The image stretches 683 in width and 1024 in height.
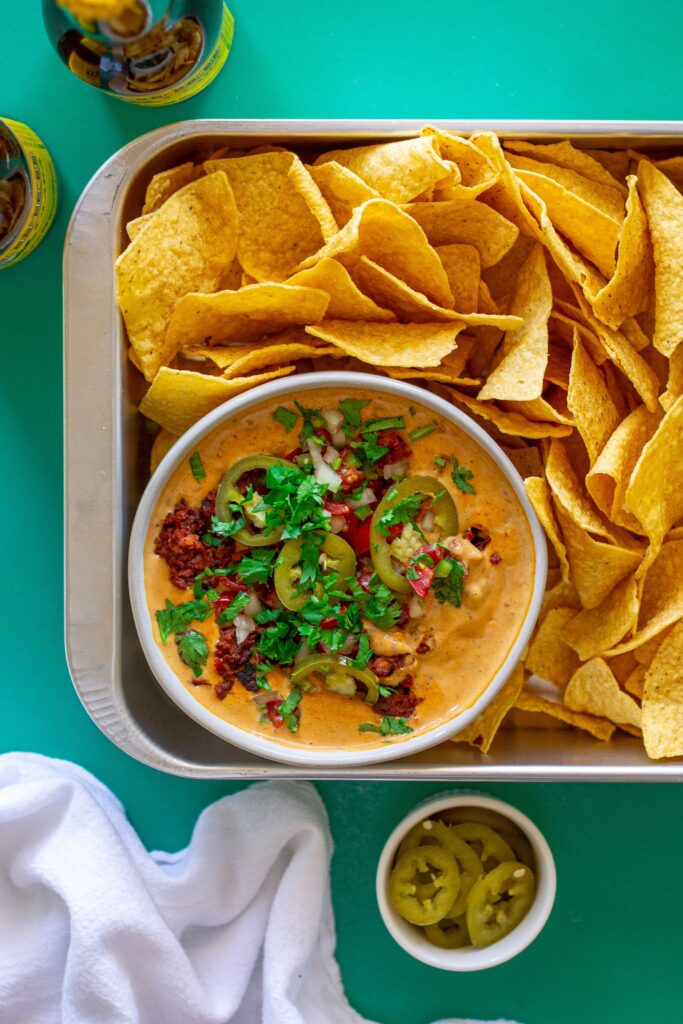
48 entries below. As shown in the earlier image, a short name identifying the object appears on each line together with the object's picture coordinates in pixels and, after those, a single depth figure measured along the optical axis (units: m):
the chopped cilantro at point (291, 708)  0.67
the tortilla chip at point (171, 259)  0.67
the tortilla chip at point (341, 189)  0.66
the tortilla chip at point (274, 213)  0.67
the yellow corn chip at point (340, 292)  0.66
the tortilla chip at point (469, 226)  0.67
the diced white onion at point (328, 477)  0.67
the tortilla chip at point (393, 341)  0.66
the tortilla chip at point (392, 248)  0.65
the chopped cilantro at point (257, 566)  0.67
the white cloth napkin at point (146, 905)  0.71
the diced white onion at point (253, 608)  0.67
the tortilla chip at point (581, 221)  0.66
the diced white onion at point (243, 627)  0.67
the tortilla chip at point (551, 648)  0.70
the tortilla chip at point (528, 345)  0.66
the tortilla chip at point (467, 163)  0.66
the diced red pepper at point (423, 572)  0.66
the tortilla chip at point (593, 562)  0.68
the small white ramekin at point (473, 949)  0.70
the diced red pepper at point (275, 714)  0.67
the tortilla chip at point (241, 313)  0.66
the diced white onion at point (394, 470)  0.67
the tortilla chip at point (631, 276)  0.66
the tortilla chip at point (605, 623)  0.68
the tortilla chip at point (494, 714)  0.69
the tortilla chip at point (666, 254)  0.66
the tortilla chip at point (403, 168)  0.65
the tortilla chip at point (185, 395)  0.66
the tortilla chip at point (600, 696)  0.69
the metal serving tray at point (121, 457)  0.67
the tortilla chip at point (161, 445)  0.69
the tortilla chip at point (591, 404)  0.67
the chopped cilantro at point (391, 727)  0.67
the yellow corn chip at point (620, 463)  0.67
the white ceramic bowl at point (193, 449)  0.67
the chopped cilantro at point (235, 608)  0.67
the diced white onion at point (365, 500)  0.67
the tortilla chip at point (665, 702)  0.67
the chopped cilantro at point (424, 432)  0.67
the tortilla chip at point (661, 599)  0.68
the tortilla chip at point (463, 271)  0.68
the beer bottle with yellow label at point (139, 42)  0.63
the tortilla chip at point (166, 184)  0.67
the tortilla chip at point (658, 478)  0.66
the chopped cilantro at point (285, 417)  0.67
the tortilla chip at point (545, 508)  0.66
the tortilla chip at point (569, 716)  0.70
